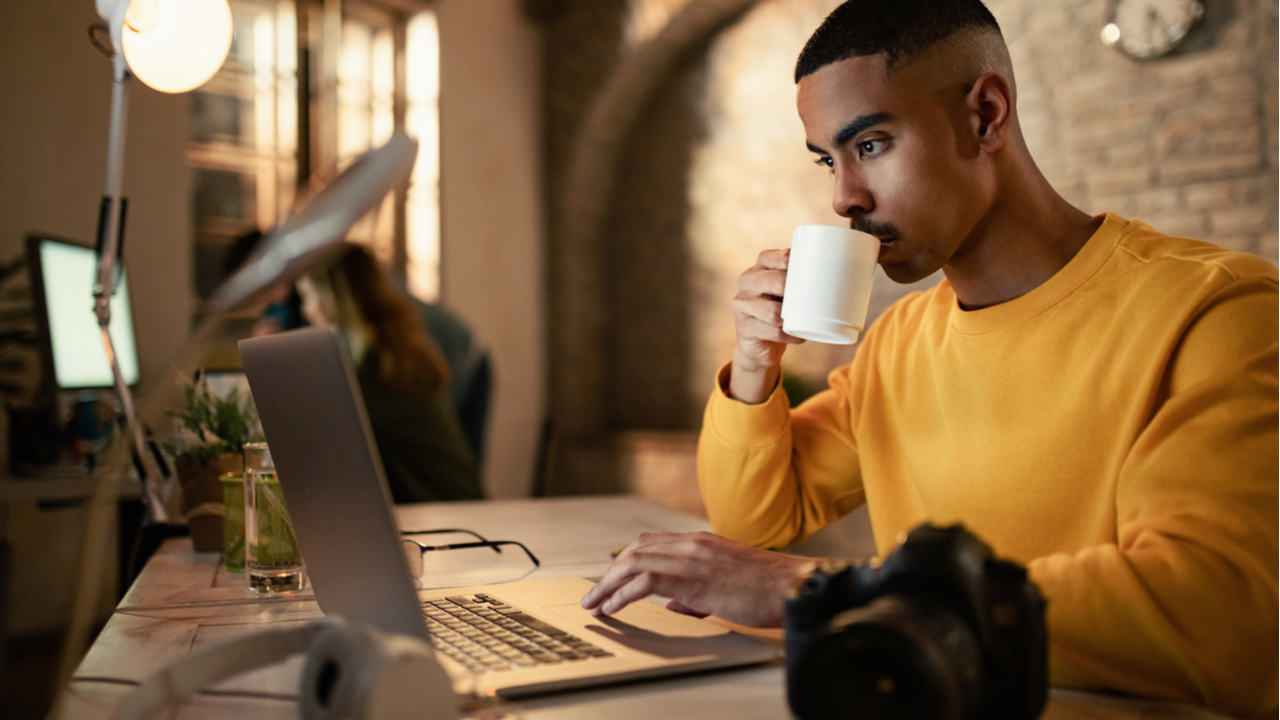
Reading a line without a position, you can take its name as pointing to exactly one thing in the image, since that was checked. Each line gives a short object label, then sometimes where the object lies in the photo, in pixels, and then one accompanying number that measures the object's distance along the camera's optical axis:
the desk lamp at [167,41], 1.15
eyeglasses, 1.04
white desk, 0.60
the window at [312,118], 3.73
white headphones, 0.48
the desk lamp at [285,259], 0.67
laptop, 0.61
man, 0.66
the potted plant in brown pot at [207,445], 1.26
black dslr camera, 0.45
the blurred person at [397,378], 2.58
